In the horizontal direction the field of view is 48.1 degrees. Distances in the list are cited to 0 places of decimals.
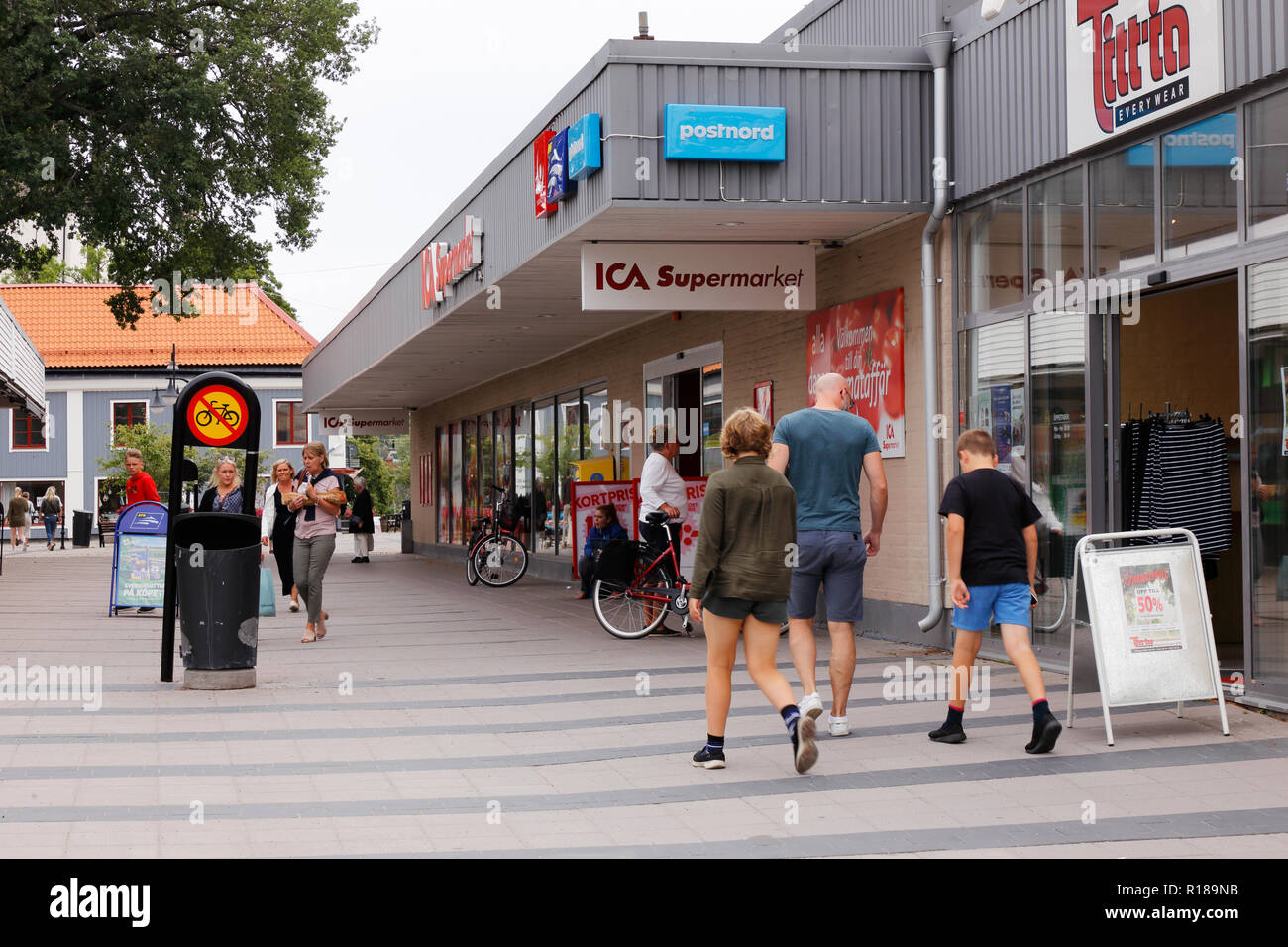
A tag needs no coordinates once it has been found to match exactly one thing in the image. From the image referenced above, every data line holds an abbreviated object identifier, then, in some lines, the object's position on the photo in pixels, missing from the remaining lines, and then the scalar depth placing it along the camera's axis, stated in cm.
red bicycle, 1290
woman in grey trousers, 1243
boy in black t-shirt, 730
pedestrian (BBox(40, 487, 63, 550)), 4204
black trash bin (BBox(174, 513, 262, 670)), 980
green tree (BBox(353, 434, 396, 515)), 6781
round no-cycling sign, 1021
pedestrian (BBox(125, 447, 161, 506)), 1669
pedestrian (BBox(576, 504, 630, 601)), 1606
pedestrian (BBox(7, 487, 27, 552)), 3999
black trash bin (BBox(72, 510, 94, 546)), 4147
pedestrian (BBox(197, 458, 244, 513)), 1399
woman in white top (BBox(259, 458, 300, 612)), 1677
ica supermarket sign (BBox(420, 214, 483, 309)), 1522
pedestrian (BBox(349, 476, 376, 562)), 3009
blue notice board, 1581
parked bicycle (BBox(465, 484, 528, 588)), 2002
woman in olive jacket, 675
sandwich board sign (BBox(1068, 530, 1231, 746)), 751
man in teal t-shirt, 754
